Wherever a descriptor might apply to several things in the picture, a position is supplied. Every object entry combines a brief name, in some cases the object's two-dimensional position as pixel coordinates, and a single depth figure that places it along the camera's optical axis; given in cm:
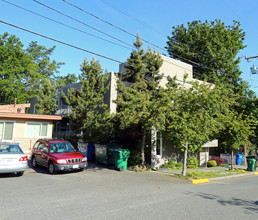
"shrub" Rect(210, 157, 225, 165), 1864
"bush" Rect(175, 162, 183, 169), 1499
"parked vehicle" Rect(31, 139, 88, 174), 1077
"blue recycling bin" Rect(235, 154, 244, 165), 2014
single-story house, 1543
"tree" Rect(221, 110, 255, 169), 1442
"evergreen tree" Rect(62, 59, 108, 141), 1705
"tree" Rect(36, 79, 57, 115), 2393
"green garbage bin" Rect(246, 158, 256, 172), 1577
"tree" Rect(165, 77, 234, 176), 1122
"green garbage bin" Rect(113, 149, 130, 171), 1277
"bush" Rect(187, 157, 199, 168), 1576
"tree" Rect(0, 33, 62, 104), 3256
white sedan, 958
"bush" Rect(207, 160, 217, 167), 1725
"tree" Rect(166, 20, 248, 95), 3019
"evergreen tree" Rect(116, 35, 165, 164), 1158
